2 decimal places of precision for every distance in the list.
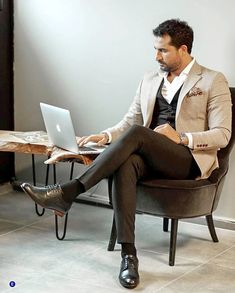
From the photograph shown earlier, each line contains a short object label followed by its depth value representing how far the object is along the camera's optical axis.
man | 3.77
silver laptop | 4.05
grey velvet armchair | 3.89
